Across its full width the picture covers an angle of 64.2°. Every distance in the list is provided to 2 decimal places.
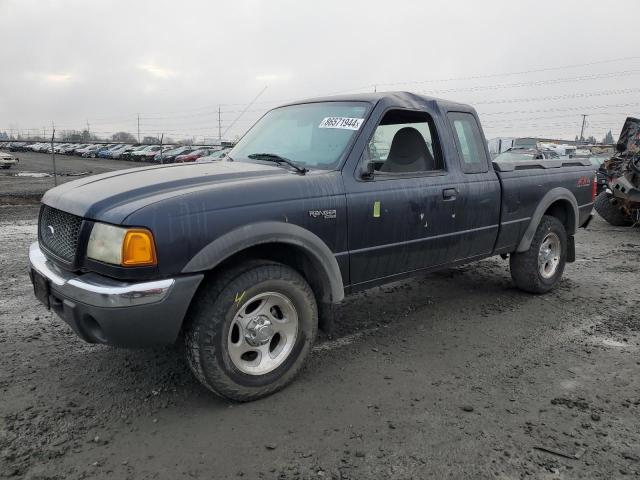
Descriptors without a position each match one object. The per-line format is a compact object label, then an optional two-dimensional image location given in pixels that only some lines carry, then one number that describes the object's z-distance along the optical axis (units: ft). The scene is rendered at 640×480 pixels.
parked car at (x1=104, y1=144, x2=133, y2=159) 148.01
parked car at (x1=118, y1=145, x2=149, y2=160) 142.61
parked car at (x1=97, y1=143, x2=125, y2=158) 151.33
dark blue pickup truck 9.08
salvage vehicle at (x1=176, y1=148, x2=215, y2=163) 113.09
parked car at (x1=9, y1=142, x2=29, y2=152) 193.10
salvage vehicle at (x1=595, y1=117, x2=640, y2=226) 33.19
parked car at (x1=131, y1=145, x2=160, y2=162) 134.51
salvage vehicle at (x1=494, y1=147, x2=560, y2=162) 54.80
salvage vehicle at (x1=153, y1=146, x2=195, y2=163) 122.72
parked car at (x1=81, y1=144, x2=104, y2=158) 162.97
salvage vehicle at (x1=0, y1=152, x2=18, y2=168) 94.03
